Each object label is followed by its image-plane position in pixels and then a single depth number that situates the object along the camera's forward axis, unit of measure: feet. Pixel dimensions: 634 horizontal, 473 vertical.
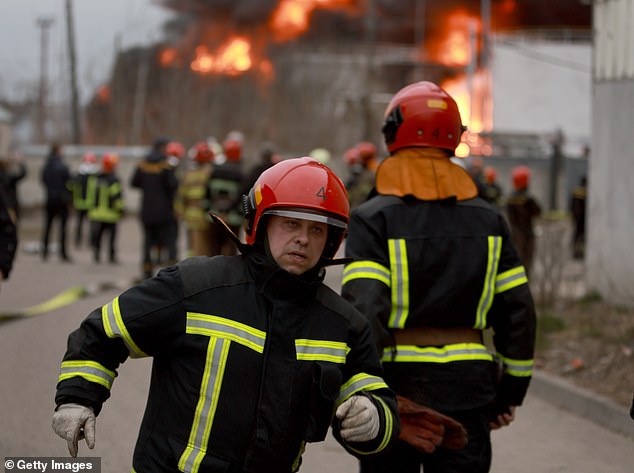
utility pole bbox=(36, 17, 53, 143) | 179.63
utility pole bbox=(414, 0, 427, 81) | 192.44
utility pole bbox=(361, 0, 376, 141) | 155.63
